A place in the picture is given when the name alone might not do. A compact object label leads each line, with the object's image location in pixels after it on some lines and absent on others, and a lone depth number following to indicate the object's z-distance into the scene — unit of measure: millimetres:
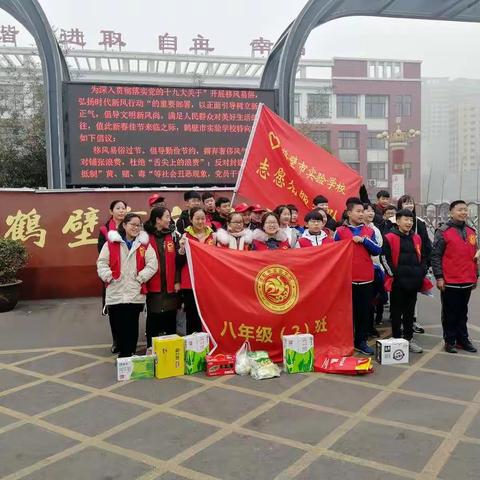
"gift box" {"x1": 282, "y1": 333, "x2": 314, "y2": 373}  3836
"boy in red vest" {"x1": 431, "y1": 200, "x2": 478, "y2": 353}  4344
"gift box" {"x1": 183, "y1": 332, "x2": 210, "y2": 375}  3854
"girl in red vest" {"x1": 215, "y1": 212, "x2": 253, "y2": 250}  4258
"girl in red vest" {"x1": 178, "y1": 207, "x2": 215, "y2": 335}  4195
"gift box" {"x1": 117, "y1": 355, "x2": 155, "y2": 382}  3744
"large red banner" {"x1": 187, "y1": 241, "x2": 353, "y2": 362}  3965
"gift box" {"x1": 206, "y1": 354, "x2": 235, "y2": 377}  3795
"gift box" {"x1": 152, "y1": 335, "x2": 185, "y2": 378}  3773
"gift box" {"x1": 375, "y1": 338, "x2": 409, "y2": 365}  4043
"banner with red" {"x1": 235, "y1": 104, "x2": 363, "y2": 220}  4910
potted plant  6078
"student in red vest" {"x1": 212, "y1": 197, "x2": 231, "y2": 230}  4824
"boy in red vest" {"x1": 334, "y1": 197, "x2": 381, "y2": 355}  4309
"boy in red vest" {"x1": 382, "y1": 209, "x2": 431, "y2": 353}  4293
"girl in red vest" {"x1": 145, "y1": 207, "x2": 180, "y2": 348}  4113
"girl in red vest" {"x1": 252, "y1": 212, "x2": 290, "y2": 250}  4188
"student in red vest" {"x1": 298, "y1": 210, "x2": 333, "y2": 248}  4344
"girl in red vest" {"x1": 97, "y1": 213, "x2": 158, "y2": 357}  3938
